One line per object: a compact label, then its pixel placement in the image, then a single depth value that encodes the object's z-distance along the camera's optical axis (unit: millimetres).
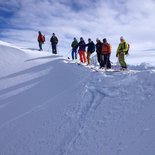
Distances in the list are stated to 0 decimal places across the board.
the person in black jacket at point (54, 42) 12123
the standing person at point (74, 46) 11466
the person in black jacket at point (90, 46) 10362
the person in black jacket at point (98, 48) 9953
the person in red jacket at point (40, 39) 12632
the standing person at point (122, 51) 9150
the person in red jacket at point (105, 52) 9652
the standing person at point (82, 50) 10741
